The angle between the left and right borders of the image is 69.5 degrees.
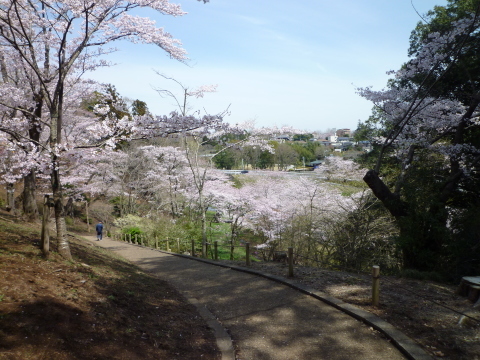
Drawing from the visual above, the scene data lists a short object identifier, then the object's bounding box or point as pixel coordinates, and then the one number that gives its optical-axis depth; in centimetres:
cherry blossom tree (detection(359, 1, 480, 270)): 923
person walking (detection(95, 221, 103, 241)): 2128
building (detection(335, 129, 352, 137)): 14000
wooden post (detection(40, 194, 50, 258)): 621
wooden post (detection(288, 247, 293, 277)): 794
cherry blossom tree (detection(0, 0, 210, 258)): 651
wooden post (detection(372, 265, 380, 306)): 552
